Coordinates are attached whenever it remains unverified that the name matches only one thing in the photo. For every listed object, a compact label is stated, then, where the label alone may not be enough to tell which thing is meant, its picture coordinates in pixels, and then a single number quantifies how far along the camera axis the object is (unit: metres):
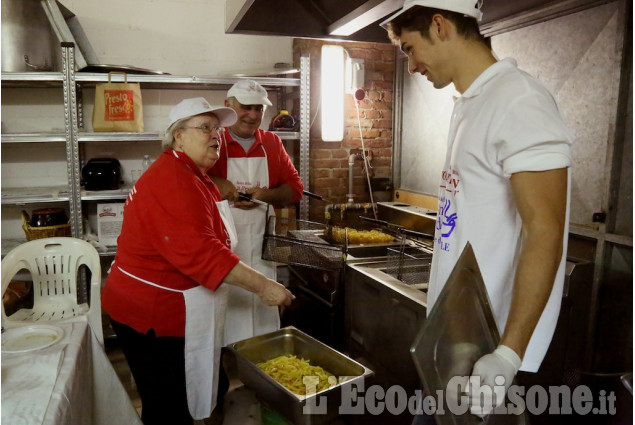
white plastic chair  2.69
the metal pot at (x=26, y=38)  3.44
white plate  1.75
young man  1.12
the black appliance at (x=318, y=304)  3.04
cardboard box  3.86
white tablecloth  1.39
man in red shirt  3.07
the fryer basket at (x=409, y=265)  2.58
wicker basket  3.65
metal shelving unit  3.61
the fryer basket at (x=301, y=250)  2.89
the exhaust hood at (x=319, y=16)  2.21
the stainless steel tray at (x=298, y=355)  1.90
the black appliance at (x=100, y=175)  3.81
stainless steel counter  2.27
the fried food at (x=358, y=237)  3.26
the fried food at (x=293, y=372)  2.10
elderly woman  2.08
